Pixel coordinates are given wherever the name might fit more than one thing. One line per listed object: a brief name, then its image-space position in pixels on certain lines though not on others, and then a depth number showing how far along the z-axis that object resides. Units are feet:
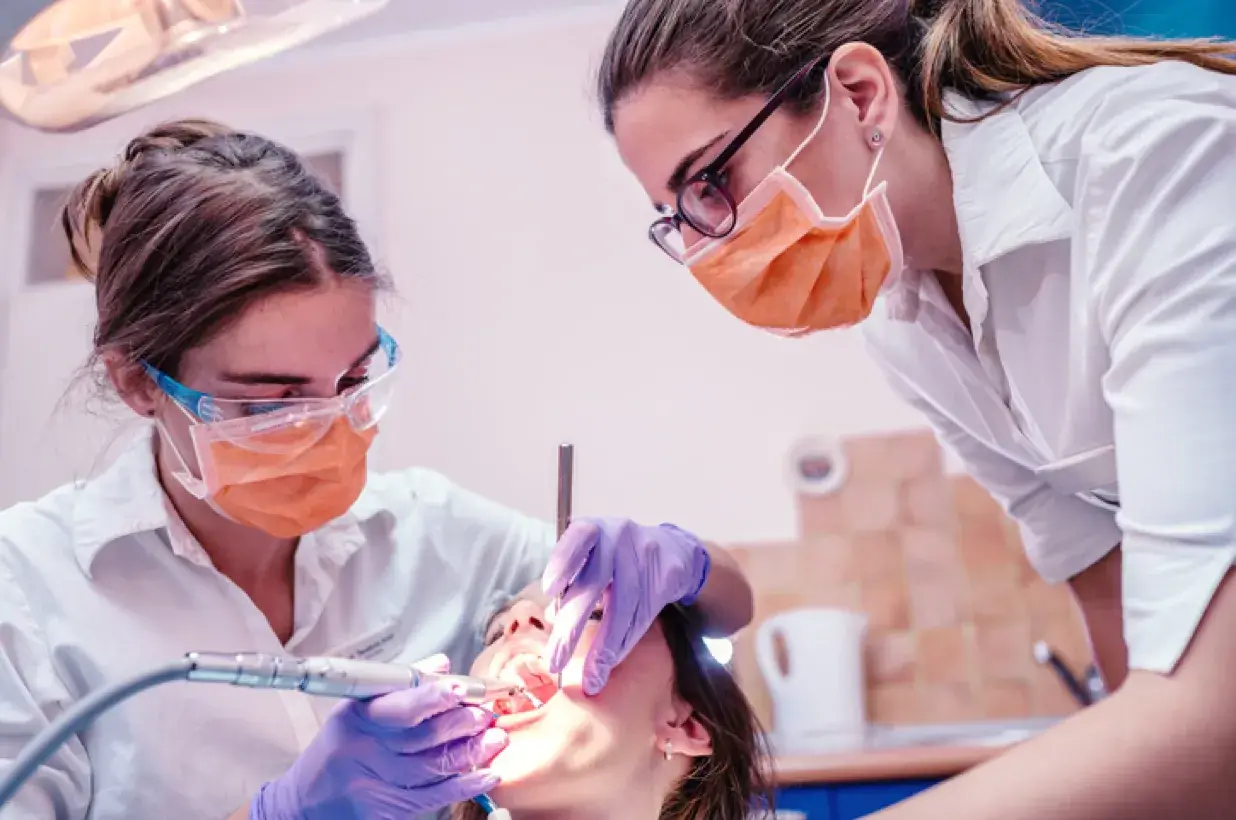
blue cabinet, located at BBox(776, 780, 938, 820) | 6.66
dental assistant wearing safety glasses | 4.28
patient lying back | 4.30
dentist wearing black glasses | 2.94
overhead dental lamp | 4.01
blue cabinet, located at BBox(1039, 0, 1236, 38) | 6.32
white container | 8.10
